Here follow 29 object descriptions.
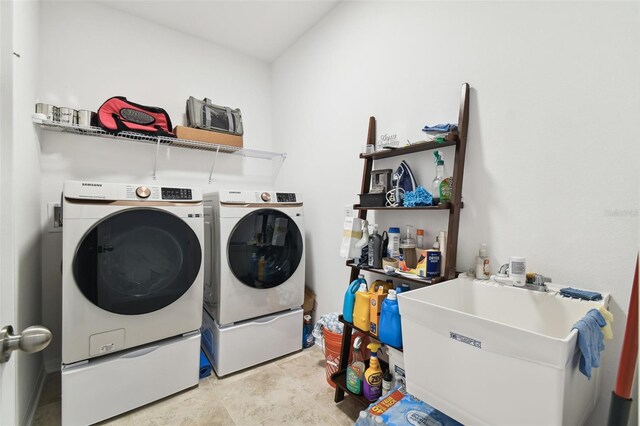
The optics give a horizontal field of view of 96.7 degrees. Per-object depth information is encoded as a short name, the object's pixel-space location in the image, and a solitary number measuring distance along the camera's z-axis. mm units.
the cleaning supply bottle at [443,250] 1443
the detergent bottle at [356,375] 1616
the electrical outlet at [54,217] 2010
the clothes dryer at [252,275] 1971
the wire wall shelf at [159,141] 1945
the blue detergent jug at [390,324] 1401
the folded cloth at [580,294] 992
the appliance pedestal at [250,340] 1976
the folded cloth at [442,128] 1435
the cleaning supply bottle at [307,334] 2416
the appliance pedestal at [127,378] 1498
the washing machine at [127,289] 1476
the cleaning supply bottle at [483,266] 1343
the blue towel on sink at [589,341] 765
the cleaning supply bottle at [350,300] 1684
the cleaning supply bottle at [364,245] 1776
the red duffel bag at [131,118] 2053
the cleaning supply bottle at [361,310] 1570
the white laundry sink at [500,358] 751
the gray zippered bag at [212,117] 2414
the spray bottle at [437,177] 1505
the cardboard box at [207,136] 2318
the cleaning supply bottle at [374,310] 1522
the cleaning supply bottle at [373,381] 1539
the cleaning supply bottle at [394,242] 1664
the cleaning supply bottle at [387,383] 1499
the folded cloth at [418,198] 1484
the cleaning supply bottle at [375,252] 1692
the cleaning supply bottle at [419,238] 1616
